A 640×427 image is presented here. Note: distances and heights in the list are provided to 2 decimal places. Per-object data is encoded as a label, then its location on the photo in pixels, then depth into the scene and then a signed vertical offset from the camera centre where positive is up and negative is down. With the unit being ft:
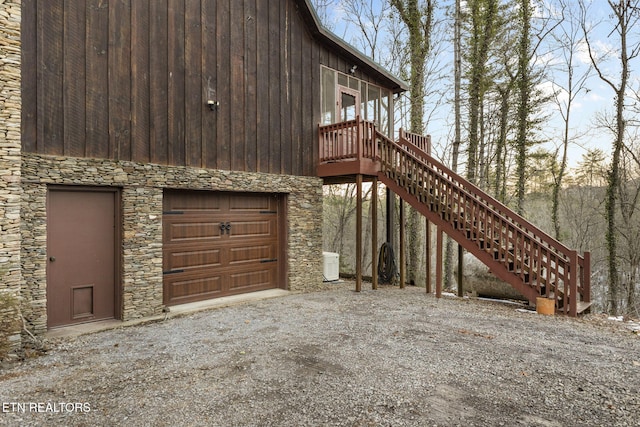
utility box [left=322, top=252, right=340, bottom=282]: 29.66 -4.49
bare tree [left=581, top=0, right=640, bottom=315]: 34.32 +9.88
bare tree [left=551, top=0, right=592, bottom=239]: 39.75 +15.94
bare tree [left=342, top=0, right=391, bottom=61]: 47.96 +27.00
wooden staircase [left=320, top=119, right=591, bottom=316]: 18.74 -0.58
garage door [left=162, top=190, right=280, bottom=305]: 20.40 -1.92
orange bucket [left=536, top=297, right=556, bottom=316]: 18.52 -4.88
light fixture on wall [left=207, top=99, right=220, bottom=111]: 20.77 +6.51
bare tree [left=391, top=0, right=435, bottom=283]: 40.81 +20.41
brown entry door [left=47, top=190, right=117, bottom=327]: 15.76 -1.98
